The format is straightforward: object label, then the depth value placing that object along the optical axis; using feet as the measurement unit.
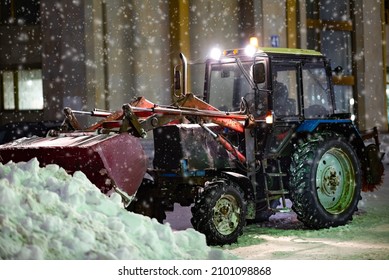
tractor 53.21
